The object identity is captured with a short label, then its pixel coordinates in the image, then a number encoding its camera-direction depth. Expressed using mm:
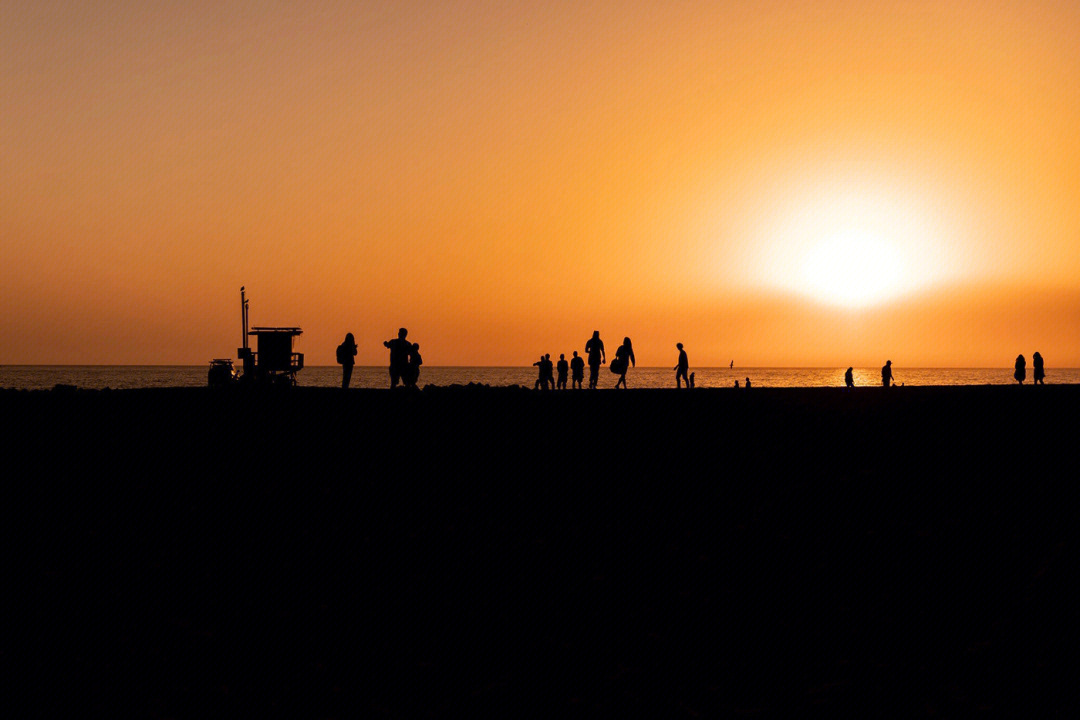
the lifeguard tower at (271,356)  58281
